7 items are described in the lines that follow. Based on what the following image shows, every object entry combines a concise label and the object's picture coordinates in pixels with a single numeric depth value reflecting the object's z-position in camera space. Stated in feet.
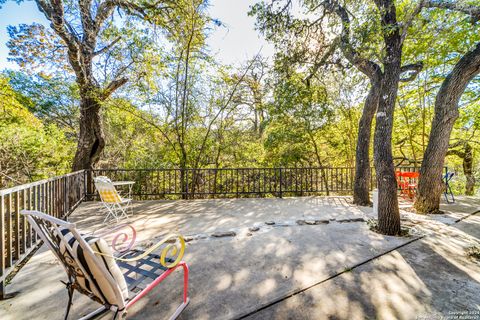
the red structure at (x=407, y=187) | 17.91
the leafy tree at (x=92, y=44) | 17.16
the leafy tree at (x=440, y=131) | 13.04
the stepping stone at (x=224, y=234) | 10.34
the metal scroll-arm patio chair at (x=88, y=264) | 3.80
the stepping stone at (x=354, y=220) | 12.64
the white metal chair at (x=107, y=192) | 11.85
